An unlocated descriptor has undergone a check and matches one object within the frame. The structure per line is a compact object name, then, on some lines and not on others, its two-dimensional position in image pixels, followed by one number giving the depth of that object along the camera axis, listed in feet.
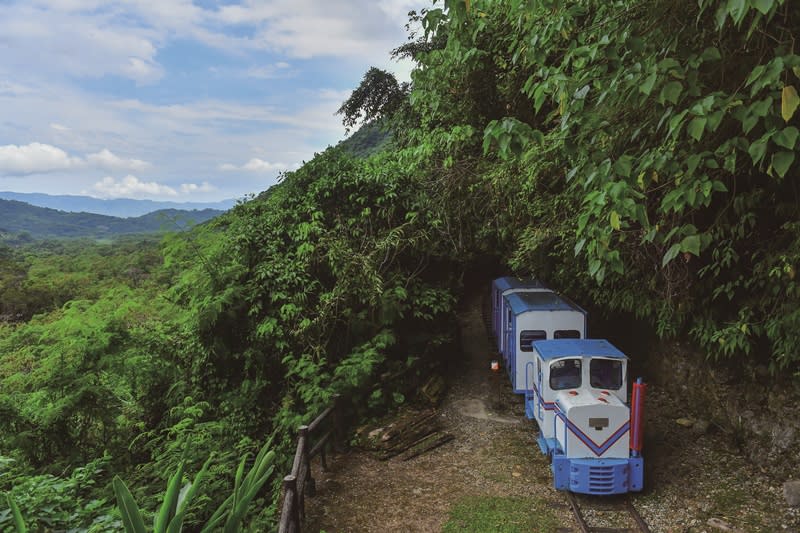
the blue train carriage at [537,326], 31.19
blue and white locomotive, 20.83
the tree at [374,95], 68.74
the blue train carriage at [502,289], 39.06
